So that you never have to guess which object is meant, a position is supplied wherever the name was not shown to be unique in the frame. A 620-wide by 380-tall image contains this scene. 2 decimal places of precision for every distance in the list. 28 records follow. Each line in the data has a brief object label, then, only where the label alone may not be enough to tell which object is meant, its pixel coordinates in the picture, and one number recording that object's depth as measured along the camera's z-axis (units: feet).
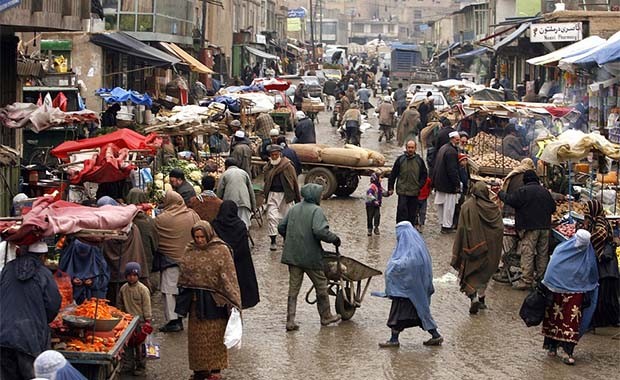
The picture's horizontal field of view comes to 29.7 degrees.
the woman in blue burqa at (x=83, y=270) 34.68
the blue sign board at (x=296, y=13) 312.09
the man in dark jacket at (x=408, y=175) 57.47
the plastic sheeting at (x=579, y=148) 46.78
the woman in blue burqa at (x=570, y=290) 36.40
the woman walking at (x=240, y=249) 38.45
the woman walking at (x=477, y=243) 42.98
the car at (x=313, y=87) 160.45
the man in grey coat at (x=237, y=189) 51.34
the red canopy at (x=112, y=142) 50.39
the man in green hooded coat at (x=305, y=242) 39.88
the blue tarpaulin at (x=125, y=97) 76.74
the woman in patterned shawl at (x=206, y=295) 33.30
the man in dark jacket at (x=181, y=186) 45.93
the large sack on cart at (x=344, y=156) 70.08
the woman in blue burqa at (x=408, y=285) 37.65
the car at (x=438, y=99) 113.60
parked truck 200.61
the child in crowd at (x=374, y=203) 59.93
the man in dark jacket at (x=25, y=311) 26.89
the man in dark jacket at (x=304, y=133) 83.50
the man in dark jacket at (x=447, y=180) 60.18
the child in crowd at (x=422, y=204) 60.39
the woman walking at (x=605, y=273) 38.37
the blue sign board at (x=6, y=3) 34.46
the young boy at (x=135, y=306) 34.45
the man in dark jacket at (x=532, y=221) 46.50
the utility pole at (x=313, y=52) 292.40
